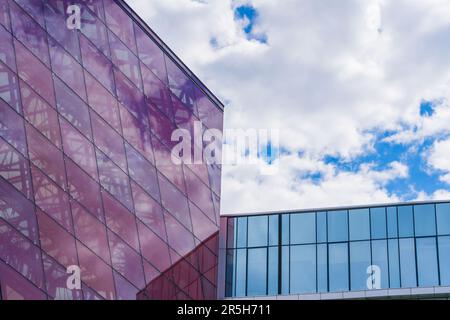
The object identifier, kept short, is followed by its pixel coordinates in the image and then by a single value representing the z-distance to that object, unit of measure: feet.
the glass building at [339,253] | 177.78
